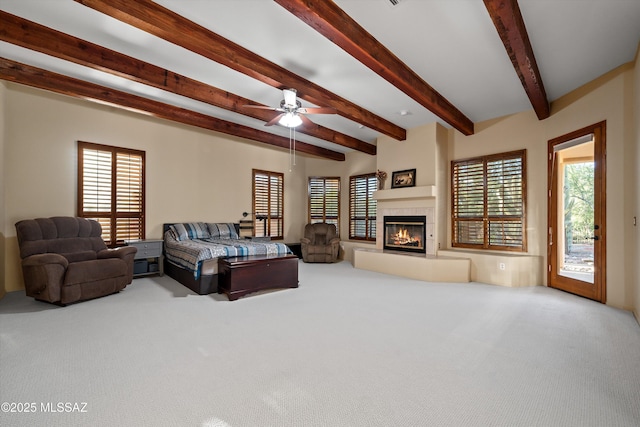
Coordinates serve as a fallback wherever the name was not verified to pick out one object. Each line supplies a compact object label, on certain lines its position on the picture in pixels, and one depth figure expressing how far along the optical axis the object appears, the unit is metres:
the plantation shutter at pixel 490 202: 5.13
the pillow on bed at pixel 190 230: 5.51
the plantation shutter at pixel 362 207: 7.41
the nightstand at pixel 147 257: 4.90
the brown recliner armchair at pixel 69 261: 3.49
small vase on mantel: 6.66
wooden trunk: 3.96
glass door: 3.91
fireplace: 5.97
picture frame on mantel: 6.10
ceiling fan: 3.87
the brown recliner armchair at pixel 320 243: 7.10
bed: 4.16
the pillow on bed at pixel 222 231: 6.00
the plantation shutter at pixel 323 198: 8.13
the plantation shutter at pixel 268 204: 7.16
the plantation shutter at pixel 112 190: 4.79
